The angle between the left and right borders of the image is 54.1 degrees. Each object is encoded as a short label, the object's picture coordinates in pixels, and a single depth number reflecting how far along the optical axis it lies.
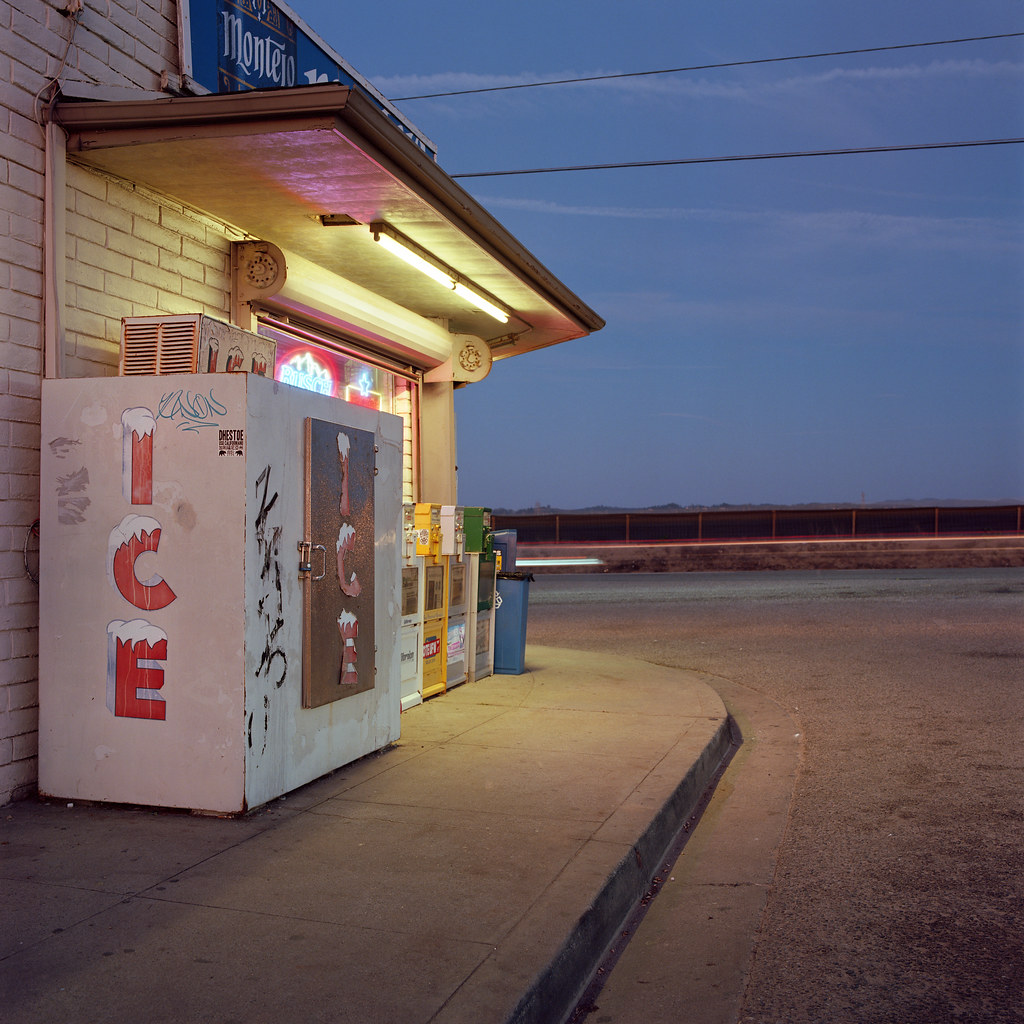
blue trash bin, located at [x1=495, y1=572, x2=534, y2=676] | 10.48
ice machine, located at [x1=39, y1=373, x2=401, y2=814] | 5.28
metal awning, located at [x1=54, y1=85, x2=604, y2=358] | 5.62
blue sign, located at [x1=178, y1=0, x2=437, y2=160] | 7.28
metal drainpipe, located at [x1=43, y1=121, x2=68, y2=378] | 5.77
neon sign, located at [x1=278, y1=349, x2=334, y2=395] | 9.16
